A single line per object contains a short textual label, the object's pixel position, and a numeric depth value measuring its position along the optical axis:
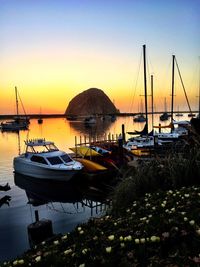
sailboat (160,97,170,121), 91.01
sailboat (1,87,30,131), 79.47
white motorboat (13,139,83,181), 17.87
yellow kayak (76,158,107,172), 17.33
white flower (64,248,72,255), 3.80
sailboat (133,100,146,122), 102.95
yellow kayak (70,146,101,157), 20.08
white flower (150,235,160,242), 3.55
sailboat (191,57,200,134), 8.95
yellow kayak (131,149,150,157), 20.30
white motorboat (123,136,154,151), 24.46
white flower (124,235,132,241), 3.68
